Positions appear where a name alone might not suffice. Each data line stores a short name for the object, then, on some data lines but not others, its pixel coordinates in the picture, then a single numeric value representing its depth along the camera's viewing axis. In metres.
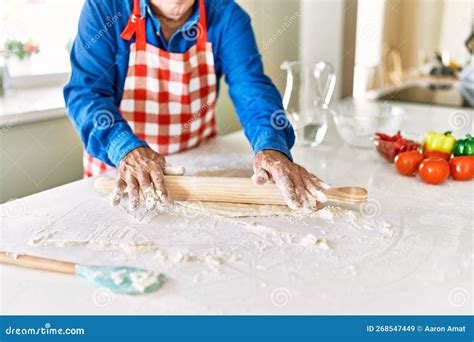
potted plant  1.59
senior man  1.01
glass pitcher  1.45
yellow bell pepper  1.22
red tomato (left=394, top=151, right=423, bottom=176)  1.17
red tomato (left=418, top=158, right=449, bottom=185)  1.12
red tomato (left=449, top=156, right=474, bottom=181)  1.15
